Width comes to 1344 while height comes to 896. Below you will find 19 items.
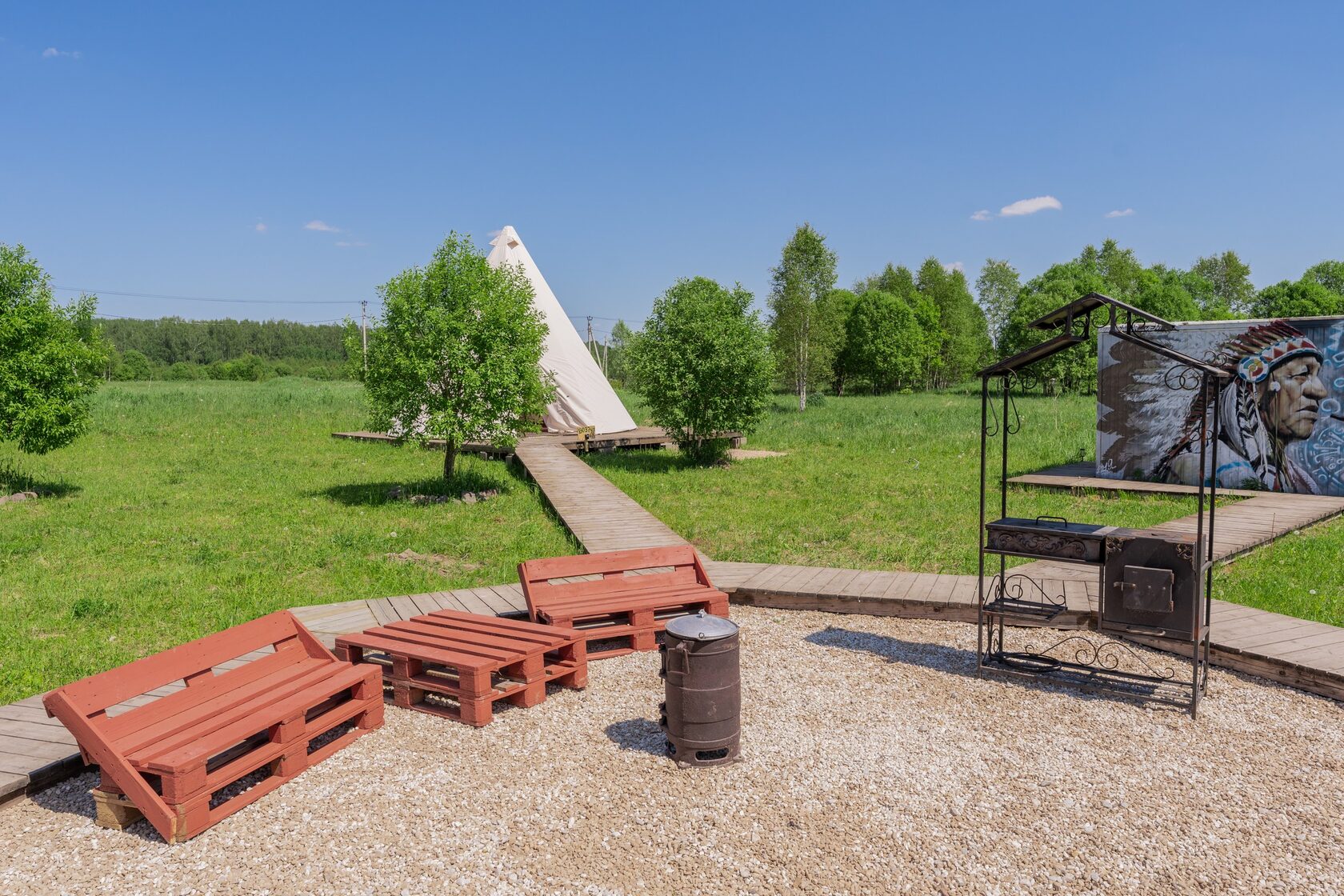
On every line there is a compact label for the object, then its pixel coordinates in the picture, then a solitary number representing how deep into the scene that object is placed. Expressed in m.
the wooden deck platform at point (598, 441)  20.16
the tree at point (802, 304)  38.84
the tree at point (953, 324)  67.12
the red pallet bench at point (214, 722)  3.83
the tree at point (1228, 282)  73.50
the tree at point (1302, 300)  61.66
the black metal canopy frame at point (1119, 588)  5.29
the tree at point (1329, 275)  73.56
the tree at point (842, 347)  53.87
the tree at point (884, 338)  56.41
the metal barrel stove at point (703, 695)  4.51
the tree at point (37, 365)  13.01
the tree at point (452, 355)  13.41
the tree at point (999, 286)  67.06
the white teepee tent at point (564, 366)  21.22
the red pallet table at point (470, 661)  5.13
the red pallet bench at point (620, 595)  6.47
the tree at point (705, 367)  17.73
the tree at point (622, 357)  18.94
